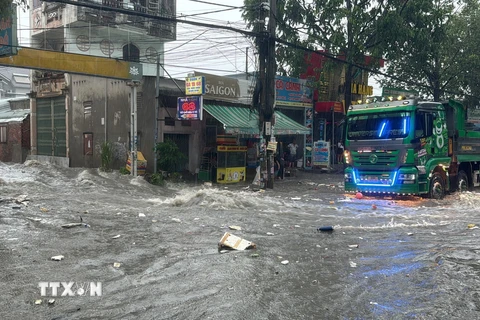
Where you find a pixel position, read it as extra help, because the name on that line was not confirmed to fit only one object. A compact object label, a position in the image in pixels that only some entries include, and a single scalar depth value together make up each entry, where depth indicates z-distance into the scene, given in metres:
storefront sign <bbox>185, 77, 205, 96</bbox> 16.95
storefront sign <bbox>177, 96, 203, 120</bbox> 16.97
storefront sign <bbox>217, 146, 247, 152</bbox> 18.50
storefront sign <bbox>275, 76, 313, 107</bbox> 23.44
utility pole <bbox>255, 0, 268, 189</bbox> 15.62
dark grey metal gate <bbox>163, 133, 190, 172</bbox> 19.47
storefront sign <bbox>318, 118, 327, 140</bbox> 26.28
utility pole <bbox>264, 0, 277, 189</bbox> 15.69
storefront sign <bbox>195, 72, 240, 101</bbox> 19.36
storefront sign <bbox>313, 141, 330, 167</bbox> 23.88
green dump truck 12.34
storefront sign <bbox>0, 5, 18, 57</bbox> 10.30
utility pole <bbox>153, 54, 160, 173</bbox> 17.84
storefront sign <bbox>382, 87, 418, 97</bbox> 27.60
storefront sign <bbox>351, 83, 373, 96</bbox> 27.83
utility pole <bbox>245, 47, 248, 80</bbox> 19.45
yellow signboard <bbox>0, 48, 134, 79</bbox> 15.14
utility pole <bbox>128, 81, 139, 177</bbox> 17.20
